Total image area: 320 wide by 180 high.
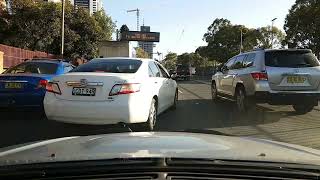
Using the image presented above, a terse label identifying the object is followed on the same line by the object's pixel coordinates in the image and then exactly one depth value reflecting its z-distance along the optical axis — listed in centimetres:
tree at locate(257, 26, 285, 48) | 3791
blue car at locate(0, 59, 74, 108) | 506
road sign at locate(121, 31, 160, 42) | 3871
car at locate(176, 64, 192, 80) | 2285
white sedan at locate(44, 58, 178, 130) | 403
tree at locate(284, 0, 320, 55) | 2343
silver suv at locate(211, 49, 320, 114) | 541
